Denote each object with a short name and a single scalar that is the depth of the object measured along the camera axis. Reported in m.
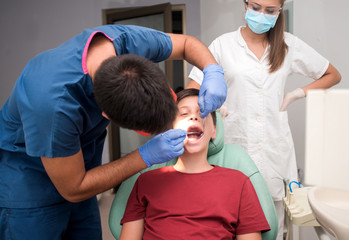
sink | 0.69
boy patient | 1.16
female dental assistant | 1.71
